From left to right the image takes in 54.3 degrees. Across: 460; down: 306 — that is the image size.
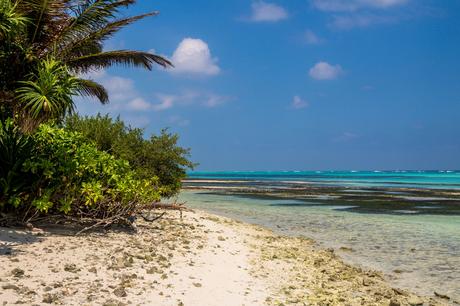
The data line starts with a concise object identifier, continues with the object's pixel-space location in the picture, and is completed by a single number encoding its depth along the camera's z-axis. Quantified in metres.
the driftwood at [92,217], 9.76
